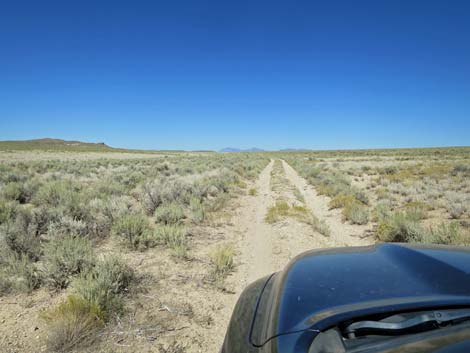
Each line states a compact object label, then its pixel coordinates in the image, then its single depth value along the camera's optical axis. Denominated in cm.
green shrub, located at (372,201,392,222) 865
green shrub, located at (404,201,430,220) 833
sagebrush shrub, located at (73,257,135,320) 352
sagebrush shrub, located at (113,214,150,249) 600
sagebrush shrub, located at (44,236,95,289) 423
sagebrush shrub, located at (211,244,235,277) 499
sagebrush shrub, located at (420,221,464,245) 582
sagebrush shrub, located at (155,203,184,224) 788
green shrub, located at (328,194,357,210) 1073
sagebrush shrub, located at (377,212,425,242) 629
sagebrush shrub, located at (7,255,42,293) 403
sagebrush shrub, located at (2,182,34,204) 987
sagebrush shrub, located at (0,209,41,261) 510
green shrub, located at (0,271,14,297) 400
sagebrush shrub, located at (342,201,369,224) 858
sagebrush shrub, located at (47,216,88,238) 609
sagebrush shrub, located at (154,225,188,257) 595
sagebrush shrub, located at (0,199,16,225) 679
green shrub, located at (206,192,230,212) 992
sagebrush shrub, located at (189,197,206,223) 812
